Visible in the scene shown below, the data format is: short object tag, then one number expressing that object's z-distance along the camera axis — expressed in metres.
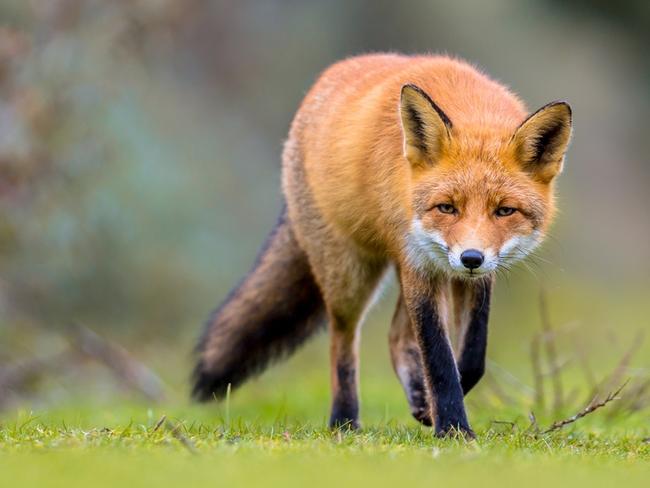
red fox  12.16
